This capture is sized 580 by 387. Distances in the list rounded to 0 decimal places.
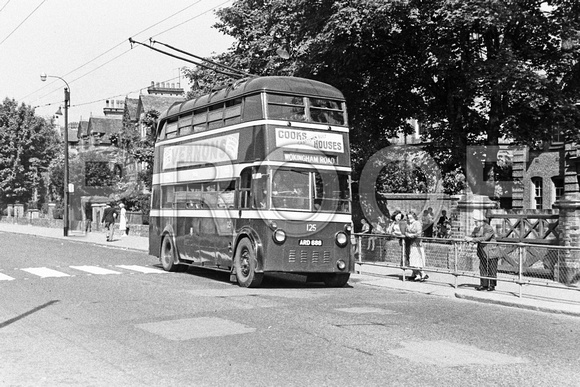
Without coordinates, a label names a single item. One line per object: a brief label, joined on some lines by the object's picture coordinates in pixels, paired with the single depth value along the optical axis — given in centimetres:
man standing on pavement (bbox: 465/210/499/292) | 1612
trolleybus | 1591
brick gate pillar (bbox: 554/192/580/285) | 1778
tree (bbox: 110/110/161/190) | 4438
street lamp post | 4519
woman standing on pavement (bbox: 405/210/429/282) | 1865
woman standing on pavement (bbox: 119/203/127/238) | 3972
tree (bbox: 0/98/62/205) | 7712
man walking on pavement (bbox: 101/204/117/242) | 3734
